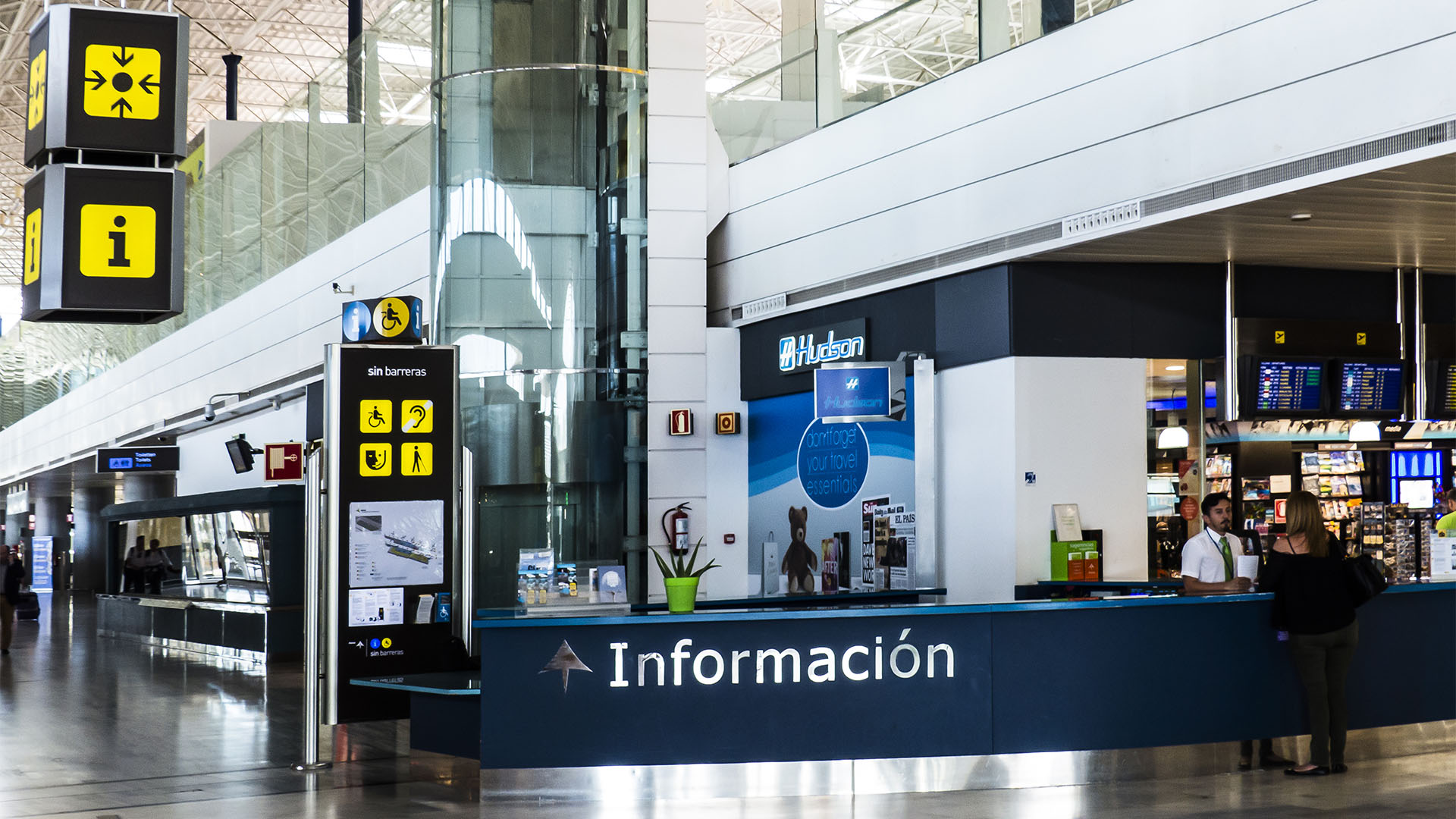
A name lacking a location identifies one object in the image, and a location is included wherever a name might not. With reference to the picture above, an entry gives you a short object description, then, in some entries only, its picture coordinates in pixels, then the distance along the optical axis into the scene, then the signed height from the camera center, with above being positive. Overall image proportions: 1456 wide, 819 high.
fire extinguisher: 12.88 -0.26
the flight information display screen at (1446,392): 10.57 +0.74
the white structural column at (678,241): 13.09 +2.30
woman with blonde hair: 7.52 -0.66
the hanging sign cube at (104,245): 6.67 +1.17
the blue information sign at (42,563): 38.38 -1.68
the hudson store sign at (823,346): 11.70 +1.24
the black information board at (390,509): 8.31 -0.07
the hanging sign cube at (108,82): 6.67 +1.93
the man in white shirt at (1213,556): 8.28 -0.36
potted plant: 7.26 -0.48
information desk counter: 7.02 -0.92
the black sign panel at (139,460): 22.23 +0.60
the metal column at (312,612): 8.03 -0.64
